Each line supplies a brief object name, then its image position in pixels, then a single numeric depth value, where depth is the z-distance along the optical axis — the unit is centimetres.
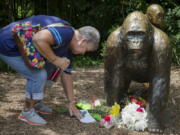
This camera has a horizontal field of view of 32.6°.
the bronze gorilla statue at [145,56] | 336
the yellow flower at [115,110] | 364
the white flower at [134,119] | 345
